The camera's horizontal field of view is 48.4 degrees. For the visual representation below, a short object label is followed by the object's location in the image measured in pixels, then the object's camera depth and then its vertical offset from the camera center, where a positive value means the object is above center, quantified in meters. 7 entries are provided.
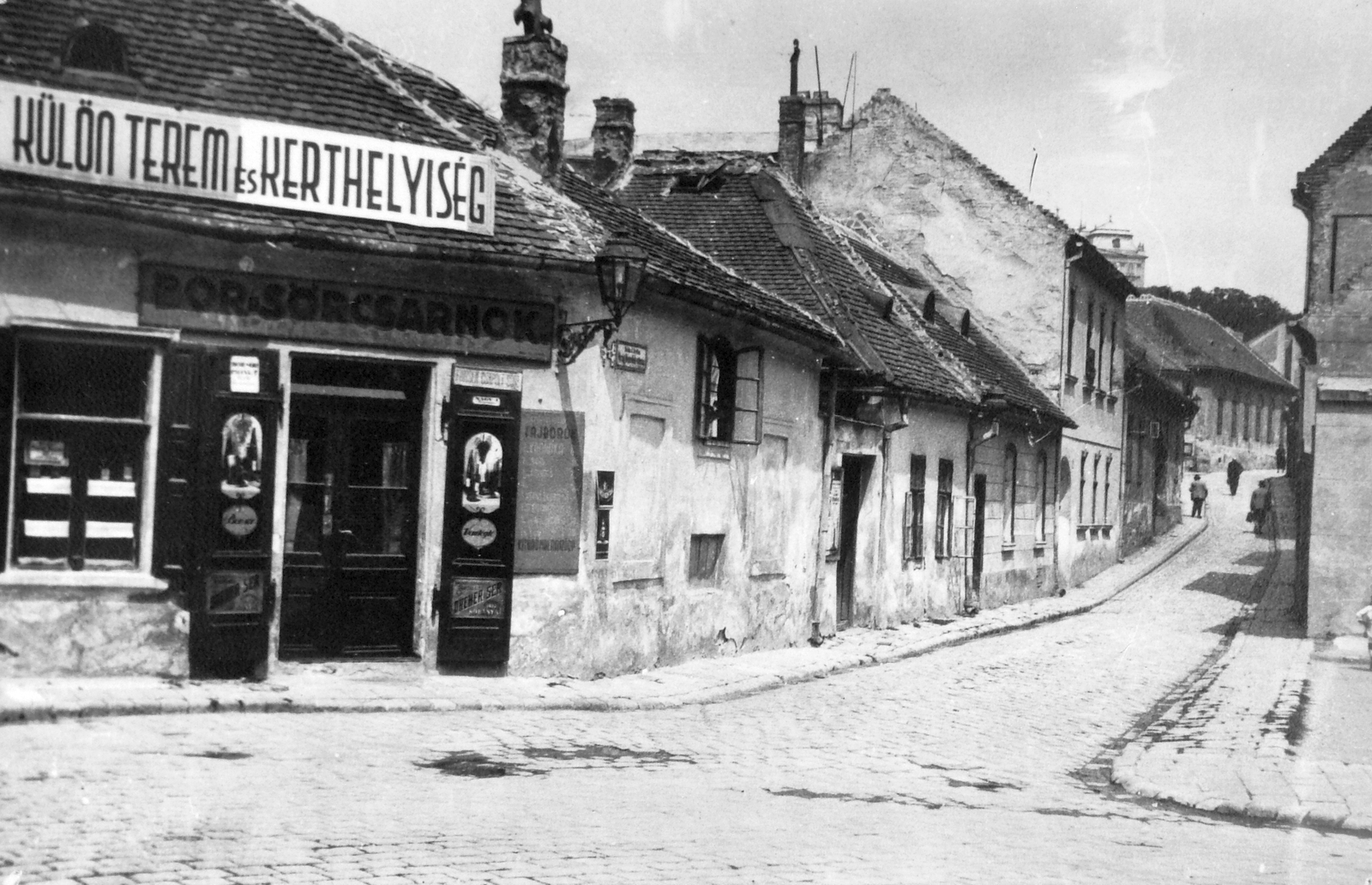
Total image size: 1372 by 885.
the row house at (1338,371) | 21.00 +1.96
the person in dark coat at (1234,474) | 61.00 +1.13
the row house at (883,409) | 21.39 +1.25
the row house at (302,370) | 11.55 +0.78
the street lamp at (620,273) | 12.87 +1.71
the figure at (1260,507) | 45.59 -0.11
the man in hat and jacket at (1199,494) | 51.78 +0.24
